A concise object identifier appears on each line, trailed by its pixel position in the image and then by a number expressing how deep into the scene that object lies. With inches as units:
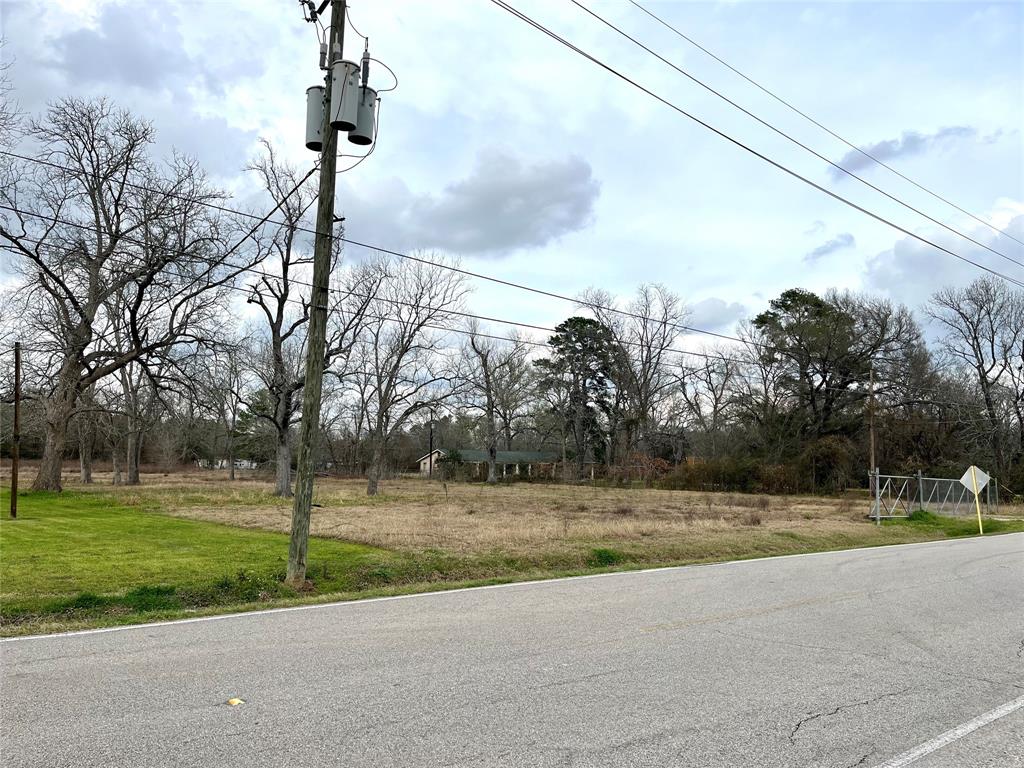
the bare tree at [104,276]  1072.8
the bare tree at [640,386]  2559.1
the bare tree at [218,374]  1192.2
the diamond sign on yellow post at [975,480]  990.7
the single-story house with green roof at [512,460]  3228.3
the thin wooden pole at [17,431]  847.0
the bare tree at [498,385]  2664.9
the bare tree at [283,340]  1315.2
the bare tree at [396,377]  1664.6
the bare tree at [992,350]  2027.6
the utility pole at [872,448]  1236.4
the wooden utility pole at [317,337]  412.5
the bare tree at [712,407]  2652.6
